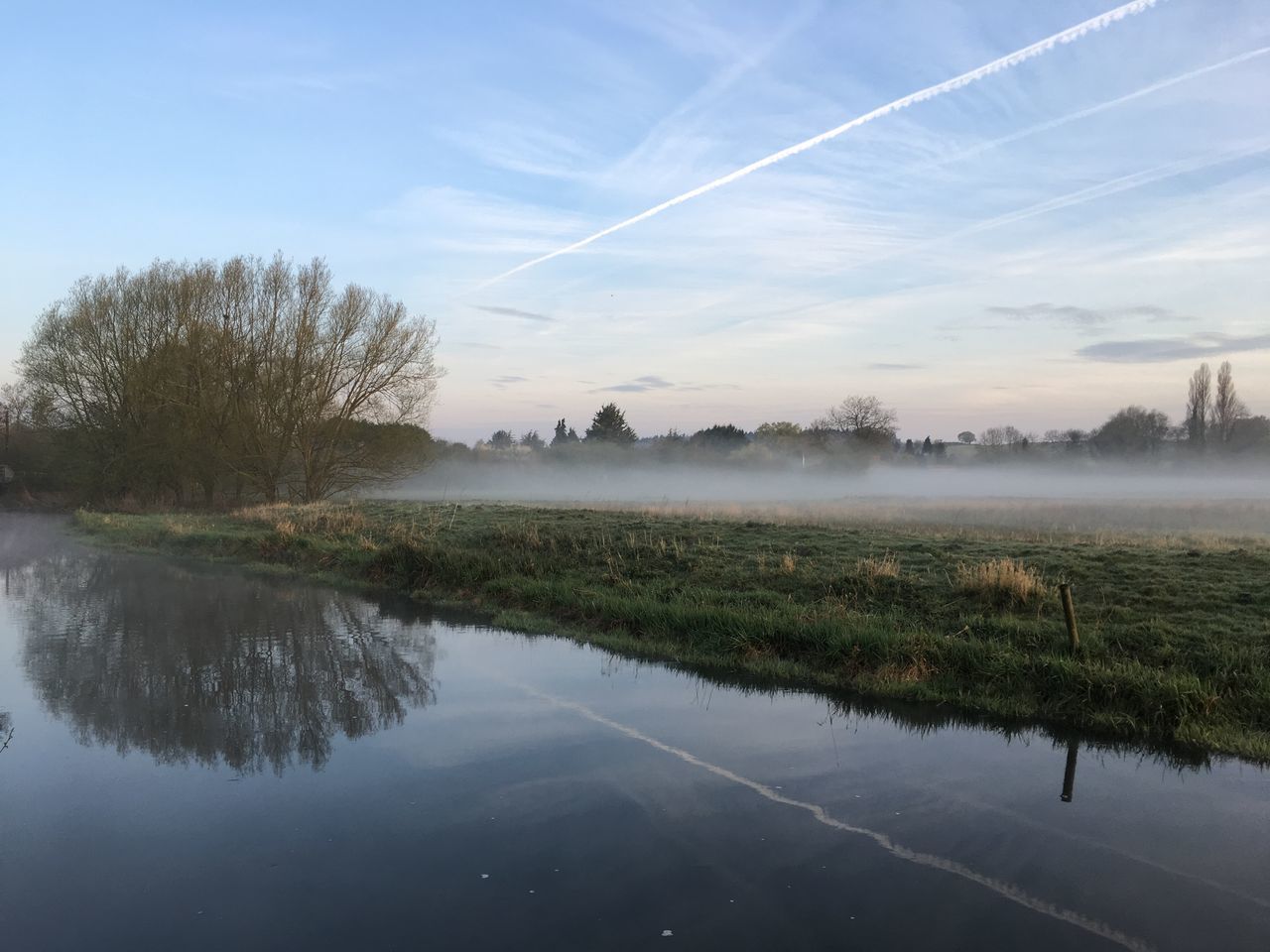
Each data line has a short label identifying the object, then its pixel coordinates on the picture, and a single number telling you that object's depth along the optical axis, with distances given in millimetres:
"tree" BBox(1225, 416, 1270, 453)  81594
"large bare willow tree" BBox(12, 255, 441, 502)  38344
